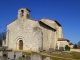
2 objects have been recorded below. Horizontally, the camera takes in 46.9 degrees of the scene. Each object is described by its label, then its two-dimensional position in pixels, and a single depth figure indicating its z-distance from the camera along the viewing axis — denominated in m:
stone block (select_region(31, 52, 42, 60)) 8.01
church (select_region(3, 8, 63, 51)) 18.73
